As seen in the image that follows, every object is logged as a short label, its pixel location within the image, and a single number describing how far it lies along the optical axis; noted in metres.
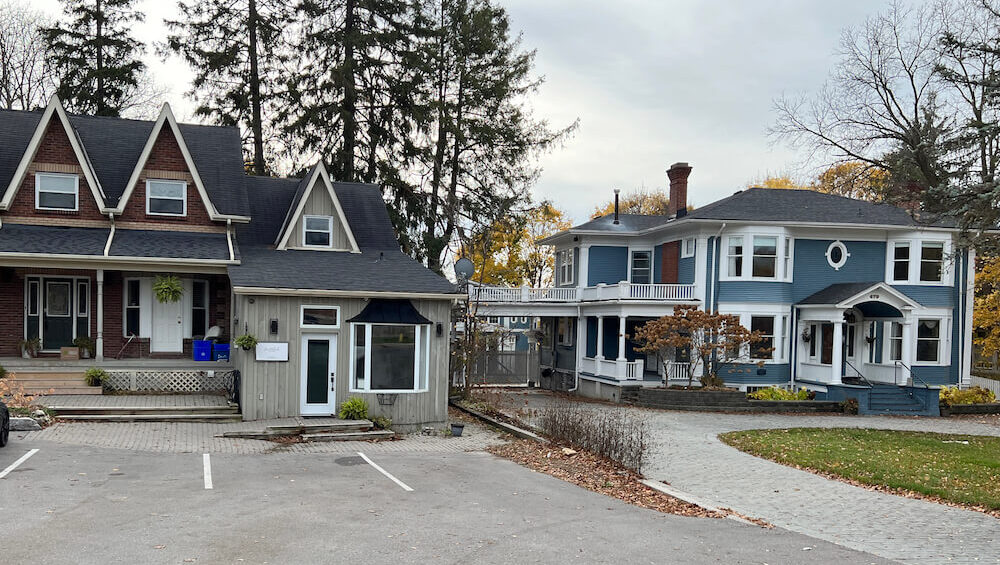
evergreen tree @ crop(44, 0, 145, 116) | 31.48
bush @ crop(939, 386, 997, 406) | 27.41
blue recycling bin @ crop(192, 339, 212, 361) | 21.45
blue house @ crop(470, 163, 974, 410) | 28.67
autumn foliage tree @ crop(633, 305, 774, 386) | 26.61
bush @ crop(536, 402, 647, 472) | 14.26
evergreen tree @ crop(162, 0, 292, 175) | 31.59
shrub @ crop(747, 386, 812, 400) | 27.31
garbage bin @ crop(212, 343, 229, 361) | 21.69
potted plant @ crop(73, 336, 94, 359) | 21.14
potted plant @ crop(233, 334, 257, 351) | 17.75
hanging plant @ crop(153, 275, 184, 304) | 21.03
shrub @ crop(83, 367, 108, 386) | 19.36
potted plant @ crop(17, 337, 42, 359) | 20.88
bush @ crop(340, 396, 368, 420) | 18.30
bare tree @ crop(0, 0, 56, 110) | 35.03
